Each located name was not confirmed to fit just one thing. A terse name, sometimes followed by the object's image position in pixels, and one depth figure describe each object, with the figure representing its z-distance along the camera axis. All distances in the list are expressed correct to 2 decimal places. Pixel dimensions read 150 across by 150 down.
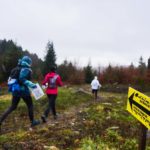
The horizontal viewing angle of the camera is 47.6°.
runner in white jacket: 12.29
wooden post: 2.69
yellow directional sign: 2.52
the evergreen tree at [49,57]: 28.98
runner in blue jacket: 4.86
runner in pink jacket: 5.85
